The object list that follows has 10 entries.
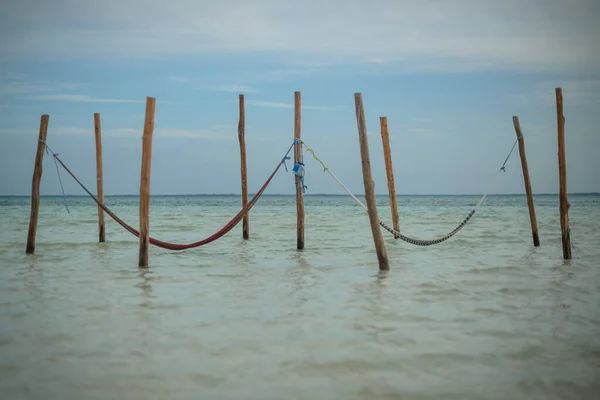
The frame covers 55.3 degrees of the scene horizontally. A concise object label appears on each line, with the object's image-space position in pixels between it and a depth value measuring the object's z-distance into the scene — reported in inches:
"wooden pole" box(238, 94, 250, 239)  456.6
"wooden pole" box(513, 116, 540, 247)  400.8
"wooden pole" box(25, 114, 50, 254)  383.6
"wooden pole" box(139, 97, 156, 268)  310.7
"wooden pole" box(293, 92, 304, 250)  379.9
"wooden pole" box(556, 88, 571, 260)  339.6
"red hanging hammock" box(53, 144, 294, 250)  358.3
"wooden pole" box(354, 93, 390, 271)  303.1
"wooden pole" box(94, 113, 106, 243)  446.6
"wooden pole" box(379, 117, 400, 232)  456.4
